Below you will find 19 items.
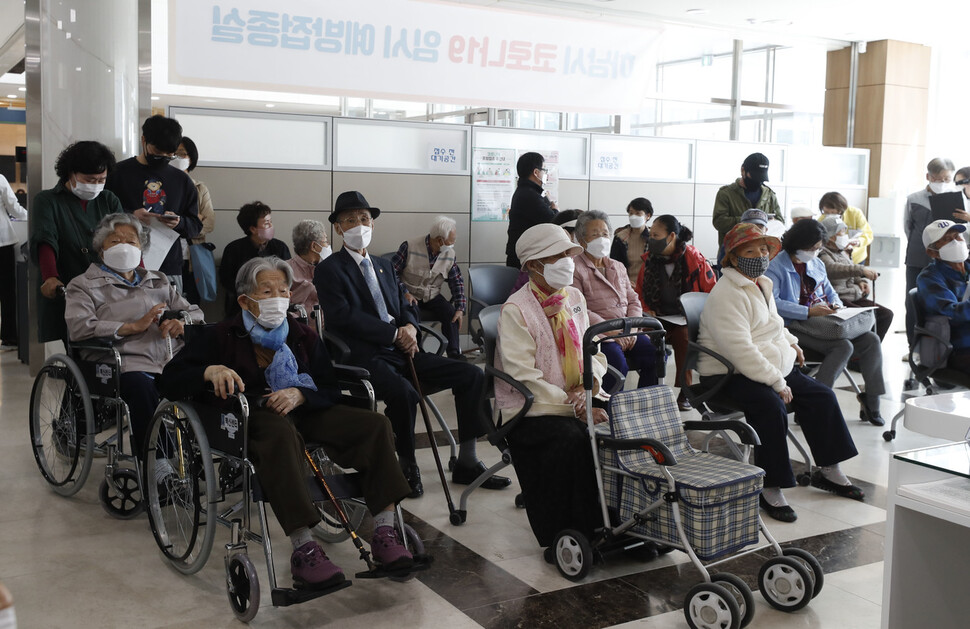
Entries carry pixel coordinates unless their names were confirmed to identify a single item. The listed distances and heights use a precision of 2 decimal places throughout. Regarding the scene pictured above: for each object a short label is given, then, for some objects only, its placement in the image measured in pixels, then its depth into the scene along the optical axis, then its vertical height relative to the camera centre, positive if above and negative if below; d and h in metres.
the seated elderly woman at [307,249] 4.98 -0.22
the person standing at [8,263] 6.99 -0.49
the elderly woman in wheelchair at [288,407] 2.68 -0.62
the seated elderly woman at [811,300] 4.67 -0.41
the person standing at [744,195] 6.41 +0.16
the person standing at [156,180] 4.64 +0.11
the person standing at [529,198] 6.29 +0.10
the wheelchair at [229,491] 2.66 -0.87
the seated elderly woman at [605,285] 4.89 -0.37
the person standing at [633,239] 6.19 -0.16
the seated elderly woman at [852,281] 5.77 -0.38
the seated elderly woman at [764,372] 3.64 -0.61
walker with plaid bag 2.67 -0.87
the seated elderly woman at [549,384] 3.08 -0.59
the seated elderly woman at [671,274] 5.35 -0.33
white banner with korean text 6.05 +1.12
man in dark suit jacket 3.77 -0.49
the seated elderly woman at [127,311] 3.49 -0.42
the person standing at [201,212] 5.55 -0.04
